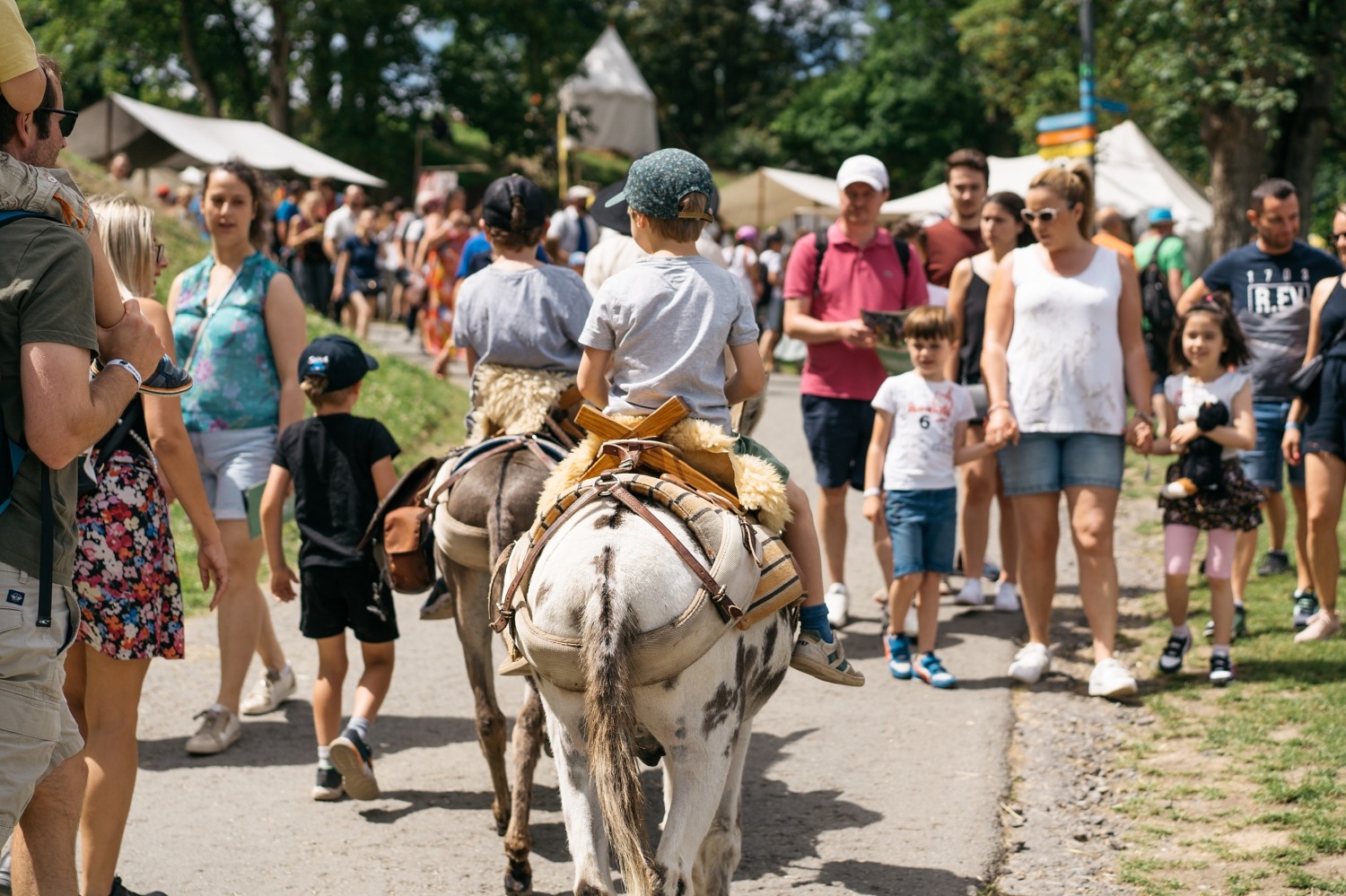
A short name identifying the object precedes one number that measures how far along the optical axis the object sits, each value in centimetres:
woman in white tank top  649
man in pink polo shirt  768
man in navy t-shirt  796
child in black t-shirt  552
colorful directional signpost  1527
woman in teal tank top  602
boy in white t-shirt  702
